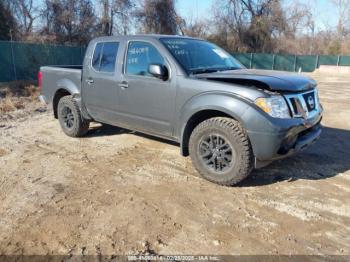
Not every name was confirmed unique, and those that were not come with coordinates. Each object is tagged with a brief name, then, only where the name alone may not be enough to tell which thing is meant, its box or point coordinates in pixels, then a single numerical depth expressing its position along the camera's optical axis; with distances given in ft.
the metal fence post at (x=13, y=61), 49.60
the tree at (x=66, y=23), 89.40
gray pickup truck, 13.07
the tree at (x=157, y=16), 105.91
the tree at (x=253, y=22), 137.59
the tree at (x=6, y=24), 70.33
